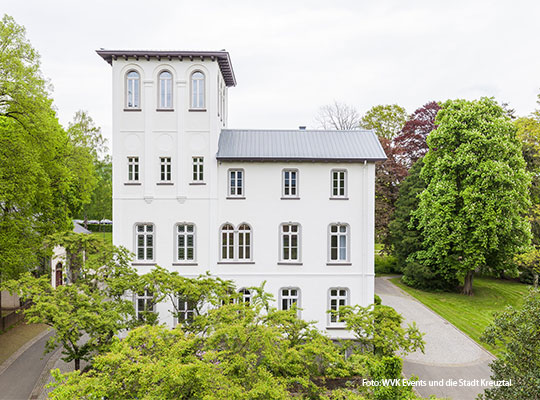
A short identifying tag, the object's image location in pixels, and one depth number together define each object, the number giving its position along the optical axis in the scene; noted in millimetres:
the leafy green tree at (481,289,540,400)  11242
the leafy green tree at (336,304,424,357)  15320
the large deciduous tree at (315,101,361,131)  45688
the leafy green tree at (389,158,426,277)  33812
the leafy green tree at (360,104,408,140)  46844
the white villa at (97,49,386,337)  20016
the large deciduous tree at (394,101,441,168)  41469
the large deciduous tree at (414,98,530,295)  26984
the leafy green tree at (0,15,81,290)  18328
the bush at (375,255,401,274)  40562
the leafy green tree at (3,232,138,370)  13891
